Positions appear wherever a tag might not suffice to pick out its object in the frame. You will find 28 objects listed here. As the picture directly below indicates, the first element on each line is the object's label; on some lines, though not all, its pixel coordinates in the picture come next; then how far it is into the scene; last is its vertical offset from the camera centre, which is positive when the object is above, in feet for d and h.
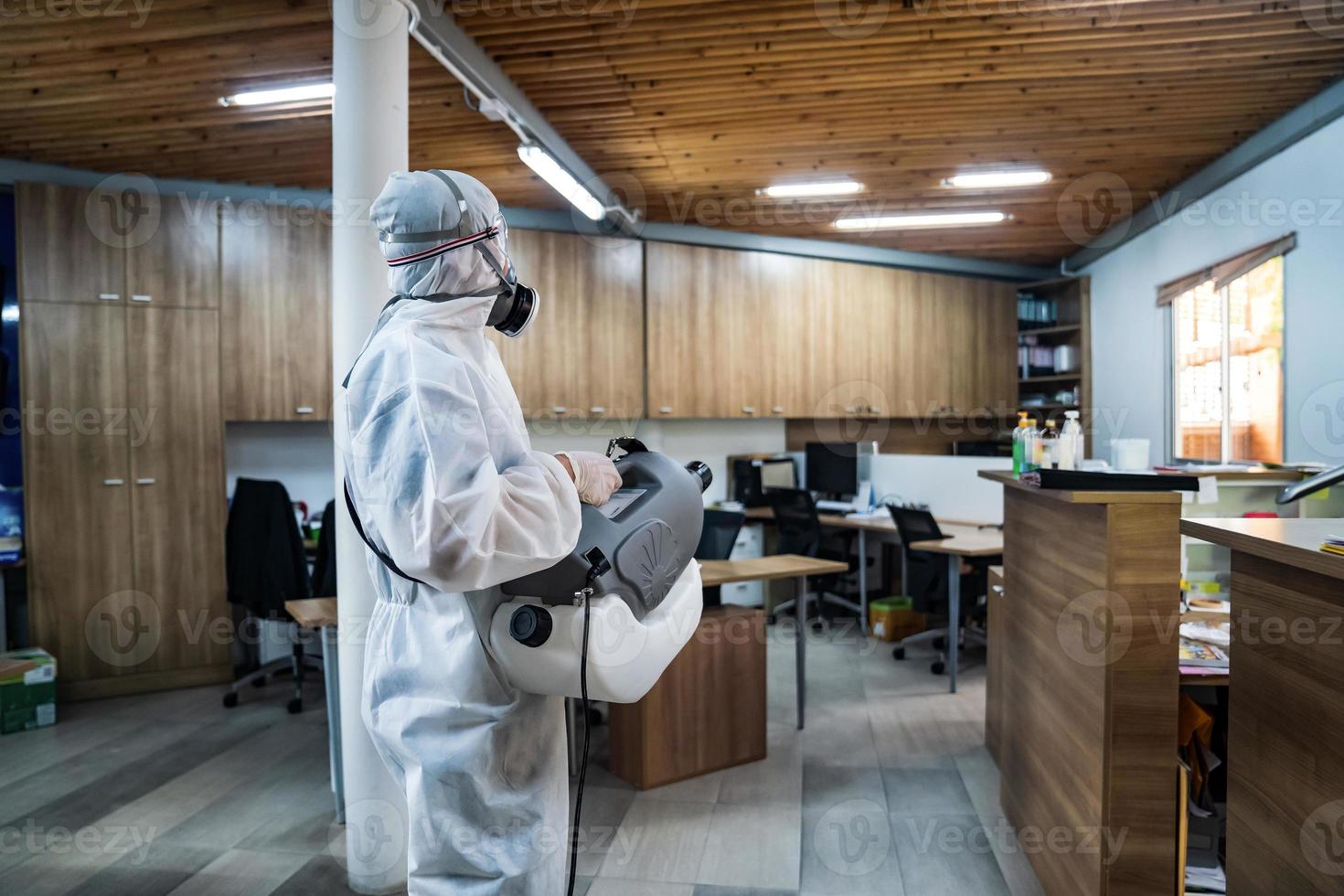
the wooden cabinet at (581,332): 18.12 +2.04
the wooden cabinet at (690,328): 19.61 +2.24
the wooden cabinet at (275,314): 15.48 +2.12
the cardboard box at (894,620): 17.74 -4.26
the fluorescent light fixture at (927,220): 19.48 +4.73
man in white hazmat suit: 3.86 -0.51
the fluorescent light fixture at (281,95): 12.16 +4.87
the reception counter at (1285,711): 4.09 -1.57
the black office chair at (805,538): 18.39 -2.60
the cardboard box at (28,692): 12.74 -4.07
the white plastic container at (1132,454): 9.43 -0.42
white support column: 8.13 +1.42
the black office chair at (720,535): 13.11 -1.78
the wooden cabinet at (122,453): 14.24 -0.45
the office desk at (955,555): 14.52 -2.40
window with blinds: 15.10 +1.03
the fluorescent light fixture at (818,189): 17.12 +4.80
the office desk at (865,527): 17.92 -2.29
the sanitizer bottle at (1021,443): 8.85 -0.26
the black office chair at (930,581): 15.76 -3.09
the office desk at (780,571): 11.14 -2.07
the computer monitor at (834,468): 20.52 -1.17
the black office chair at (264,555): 13.64 -2.10
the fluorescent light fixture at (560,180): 13.10 +4.18
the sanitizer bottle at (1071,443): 8.35 -0.25
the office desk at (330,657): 9.57 -2.73
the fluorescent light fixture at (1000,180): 16.44 +4.78
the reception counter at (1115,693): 6.25 -2.13
